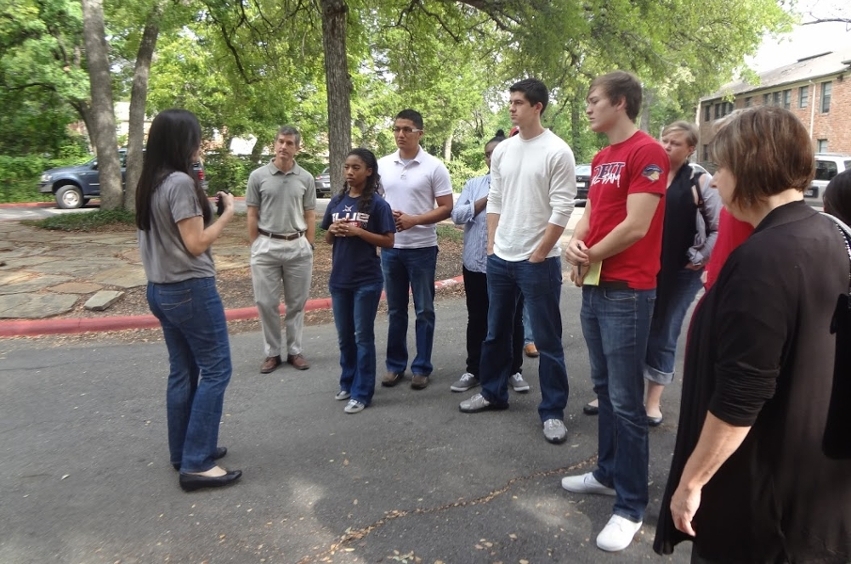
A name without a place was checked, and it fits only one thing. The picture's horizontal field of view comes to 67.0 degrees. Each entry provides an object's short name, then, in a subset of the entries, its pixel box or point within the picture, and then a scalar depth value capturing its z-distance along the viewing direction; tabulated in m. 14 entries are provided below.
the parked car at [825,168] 22.12
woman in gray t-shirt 3.09
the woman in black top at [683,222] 3.86
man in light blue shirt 4.78
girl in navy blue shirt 4.39
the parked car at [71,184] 19.27
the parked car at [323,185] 25.80
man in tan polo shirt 5.22
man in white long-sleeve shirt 3.68
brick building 35.81
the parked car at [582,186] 22.67
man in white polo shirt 4.78
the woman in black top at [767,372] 1.53
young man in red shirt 2.85
